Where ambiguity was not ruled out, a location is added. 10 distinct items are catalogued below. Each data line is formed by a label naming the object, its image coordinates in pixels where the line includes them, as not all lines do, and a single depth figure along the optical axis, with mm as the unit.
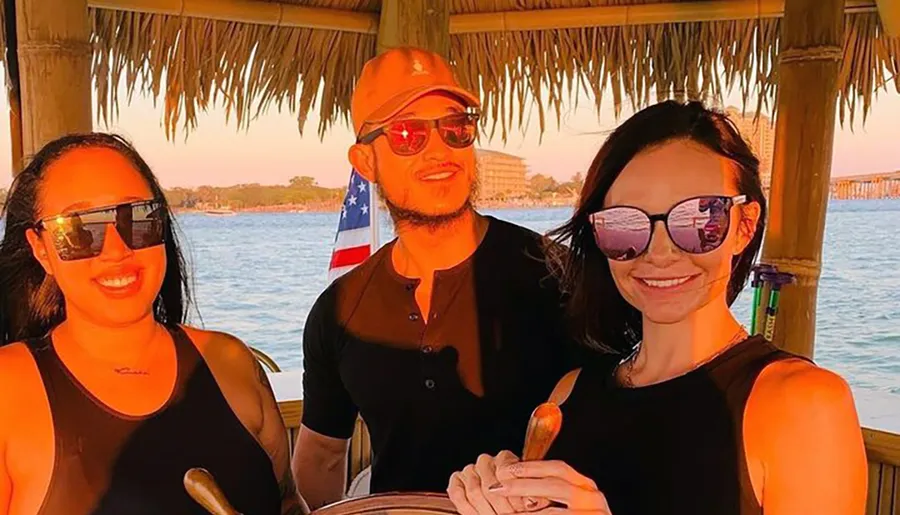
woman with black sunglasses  925
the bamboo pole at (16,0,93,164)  1804
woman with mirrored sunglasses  746
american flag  3734
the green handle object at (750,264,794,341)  2338
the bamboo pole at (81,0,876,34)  2939
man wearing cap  1319
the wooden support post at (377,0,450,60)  2232
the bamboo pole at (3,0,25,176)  1990
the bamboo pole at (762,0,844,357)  2236
